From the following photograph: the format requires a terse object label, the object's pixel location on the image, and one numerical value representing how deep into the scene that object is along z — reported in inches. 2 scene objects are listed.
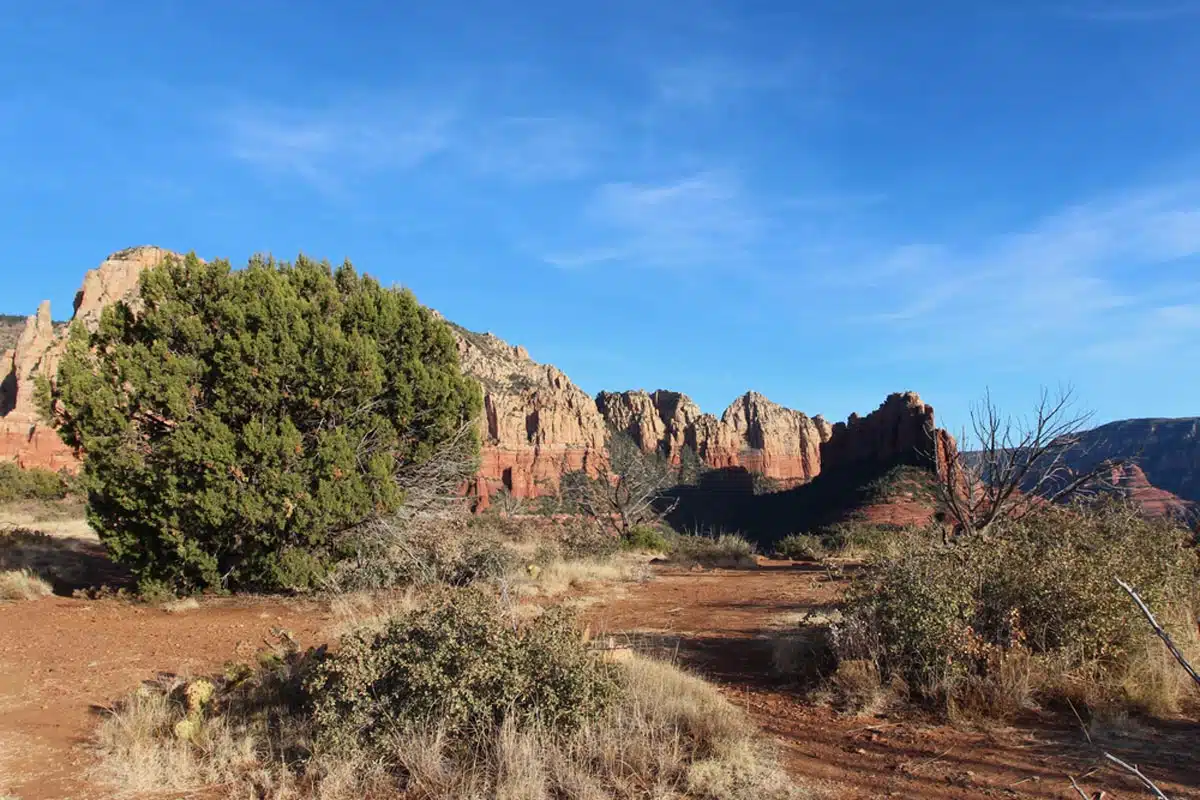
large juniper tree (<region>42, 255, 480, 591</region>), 475.8
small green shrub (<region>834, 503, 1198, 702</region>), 250.1
